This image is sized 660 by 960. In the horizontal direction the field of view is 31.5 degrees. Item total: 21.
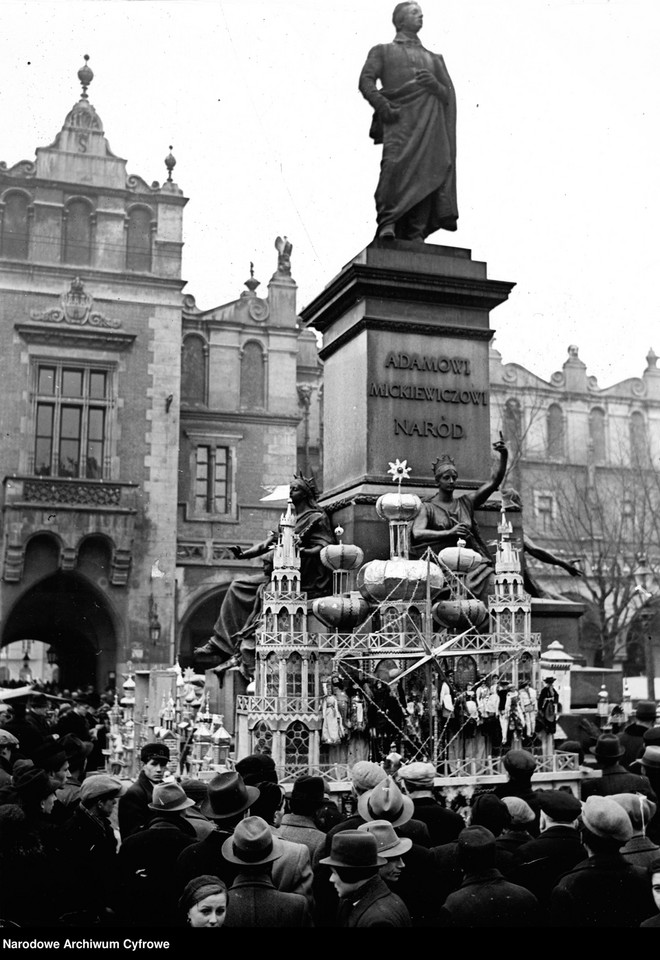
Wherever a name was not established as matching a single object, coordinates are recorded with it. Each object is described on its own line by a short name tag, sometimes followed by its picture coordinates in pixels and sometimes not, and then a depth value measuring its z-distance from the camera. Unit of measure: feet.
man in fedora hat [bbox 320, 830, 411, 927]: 13.67
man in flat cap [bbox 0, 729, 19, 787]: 27.58
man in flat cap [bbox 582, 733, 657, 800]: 23.58
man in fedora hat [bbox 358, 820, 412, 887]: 15.21
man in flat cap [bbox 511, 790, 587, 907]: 16.87
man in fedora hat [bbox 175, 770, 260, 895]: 16.49
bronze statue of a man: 42.75
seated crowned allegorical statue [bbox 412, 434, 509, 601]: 36.73
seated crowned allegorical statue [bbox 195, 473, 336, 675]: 37.45
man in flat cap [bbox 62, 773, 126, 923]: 17.10
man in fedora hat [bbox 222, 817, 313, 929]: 14.01
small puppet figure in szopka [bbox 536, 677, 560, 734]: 30.53
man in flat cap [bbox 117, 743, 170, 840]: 21.13
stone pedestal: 39.52
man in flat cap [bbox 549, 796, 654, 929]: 14.69
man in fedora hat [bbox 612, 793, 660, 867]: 16.52
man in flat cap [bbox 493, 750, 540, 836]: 21.54
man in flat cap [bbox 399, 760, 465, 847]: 18.70
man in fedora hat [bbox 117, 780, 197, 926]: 16.96
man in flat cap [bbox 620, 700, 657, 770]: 31.58
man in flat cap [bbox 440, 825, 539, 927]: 14.25
